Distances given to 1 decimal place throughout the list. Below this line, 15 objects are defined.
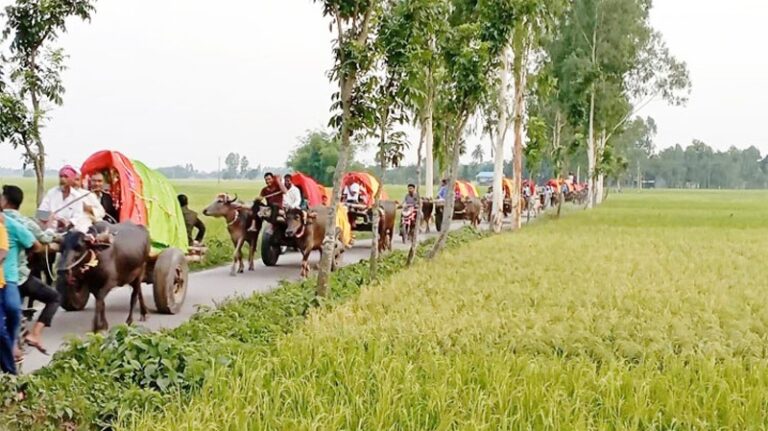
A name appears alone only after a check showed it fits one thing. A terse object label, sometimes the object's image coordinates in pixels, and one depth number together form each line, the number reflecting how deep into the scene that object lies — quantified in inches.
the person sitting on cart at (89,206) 327.8
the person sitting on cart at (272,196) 524.4
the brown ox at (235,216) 525.7
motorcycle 803.4
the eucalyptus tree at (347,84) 380.8
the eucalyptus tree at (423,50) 419.5
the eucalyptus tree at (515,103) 853.8
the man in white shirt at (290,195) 538.3
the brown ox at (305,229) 499.2
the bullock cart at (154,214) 357.4
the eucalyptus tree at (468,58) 536.7
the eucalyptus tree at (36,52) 460.1
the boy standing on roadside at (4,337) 234.4
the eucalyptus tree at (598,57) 1391.5
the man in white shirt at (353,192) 671.4
